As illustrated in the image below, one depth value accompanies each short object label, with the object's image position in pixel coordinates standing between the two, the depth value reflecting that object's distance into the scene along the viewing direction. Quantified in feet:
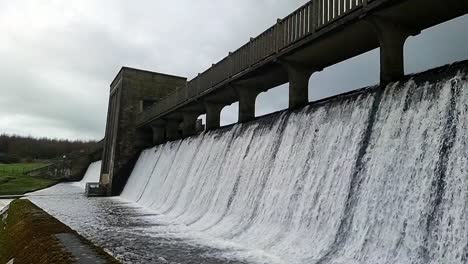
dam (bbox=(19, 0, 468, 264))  22.82
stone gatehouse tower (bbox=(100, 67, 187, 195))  109.21
